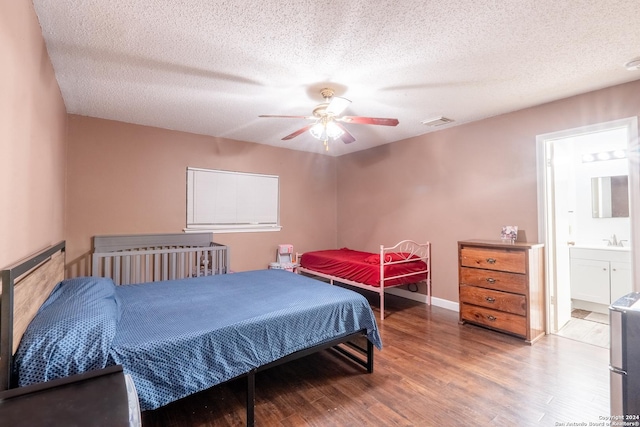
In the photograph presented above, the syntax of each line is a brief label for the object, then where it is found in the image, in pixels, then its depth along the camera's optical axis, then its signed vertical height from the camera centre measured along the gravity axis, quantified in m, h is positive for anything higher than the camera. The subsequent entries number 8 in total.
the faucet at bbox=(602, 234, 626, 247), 3.64 -0.31
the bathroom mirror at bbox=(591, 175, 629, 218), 3.62 +0.26
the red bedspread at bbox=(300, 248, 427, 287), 3.64 -0.65
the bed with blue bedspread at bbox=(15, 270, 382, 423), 1.29 -0.62
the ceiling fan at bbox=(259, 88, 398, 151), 2.45 +0.88
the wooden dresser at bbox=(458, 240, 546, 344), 2.82 -0.70
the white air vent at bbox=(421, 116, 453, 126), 3.46 +1.17
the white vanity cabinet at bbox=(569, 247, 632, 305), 3.31 -0.67
